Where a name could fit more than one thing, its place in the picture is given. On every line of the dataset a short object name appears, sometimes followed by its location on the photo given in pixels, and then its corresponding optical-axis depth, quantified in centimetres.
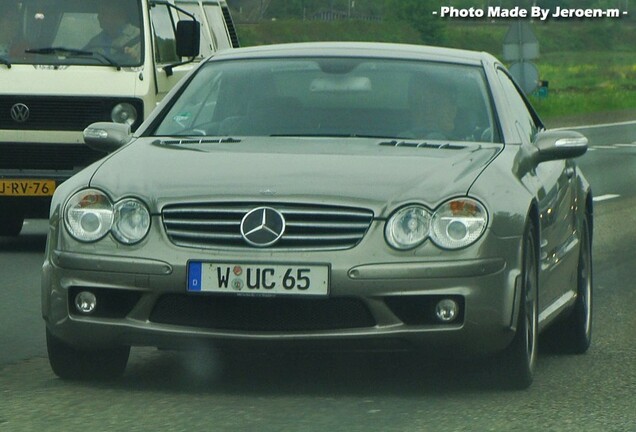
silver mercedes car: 1324
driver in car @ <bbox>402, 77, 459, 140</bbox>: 1568
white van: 2730
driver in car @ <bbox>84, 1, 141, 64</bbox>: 2772
